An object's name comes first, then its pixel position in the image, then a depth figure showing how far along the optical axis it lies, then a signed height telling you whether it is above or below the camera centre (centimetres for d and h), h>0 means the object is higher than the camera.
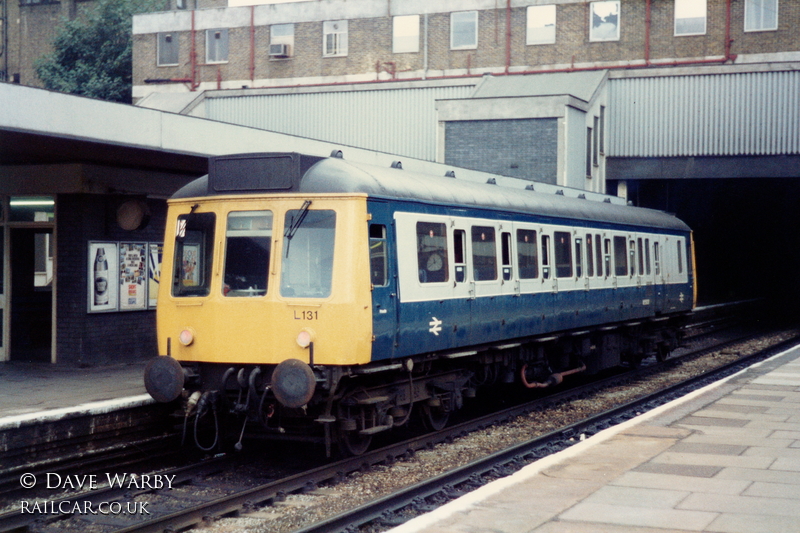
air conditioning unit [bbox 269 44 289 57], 4103 +1019
